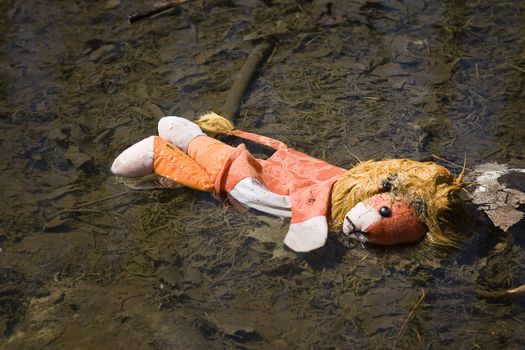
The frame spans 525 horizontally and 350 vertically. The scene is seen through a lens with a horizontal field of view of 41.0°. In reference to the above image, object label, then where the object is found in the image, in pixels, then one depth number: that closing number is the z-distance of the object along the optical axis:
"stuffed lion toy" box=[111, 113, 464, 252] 3.61
